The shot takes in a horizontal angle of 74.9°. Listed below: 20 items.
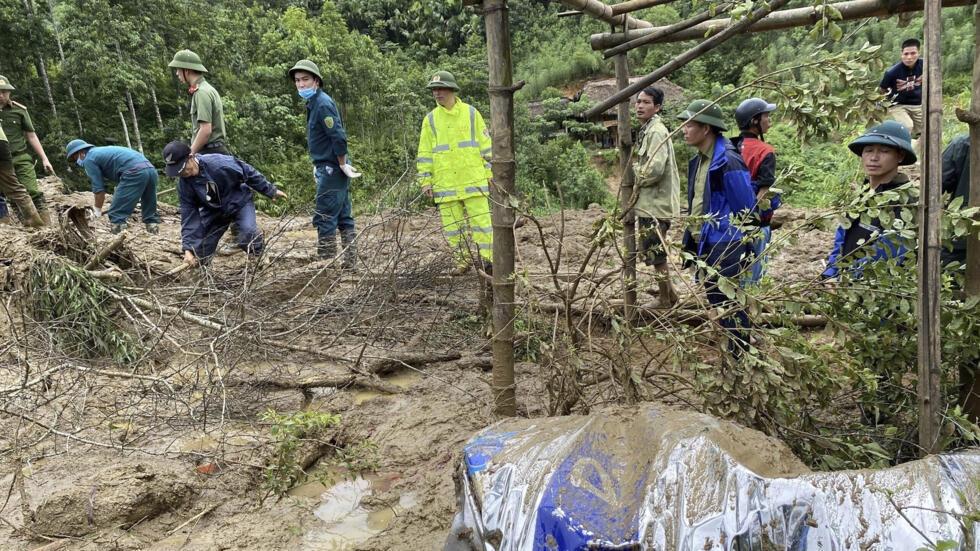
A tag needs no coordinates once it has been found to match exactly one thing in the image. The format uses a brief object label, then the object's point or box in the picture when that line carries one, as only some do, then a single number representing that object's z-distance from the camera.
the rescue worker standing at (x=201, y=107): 5.36
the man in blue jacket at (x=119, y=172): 6.11
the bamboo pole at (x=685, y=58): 2.08
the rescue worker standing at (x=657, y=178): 4.03
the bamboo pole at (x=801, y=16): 2.51
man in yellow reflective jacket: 4.95
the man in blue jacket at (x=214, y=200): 4.79
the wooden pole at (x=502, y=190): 2.38
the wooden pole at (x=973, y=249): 1.88
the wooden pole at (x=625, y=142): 3.58
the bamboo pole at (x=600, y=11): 2.86
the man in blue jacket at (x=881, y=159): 2.68
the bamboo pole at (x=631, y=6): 2.90
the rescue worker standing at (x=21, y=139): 6.63
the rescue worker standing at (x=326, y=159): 5.25
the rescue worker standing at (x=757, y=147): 3.82
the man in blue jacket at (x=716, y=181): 3.25
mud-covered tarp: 1.43
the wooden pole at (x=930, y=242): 1.61
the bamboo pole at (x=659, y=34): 2.41
